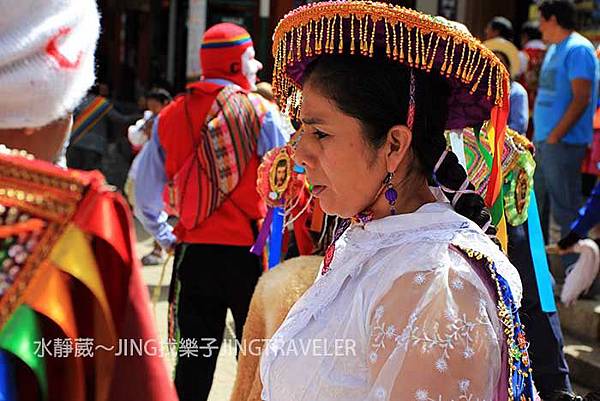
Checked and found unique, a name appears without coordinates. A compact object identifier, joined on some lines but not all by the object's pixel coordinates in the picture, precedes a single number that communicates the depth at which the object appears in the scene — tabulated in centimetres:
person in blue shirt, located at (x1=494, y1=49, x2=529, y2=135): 491
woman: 164
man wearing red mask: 379
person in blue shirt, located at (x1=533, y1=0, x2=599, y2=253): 571
